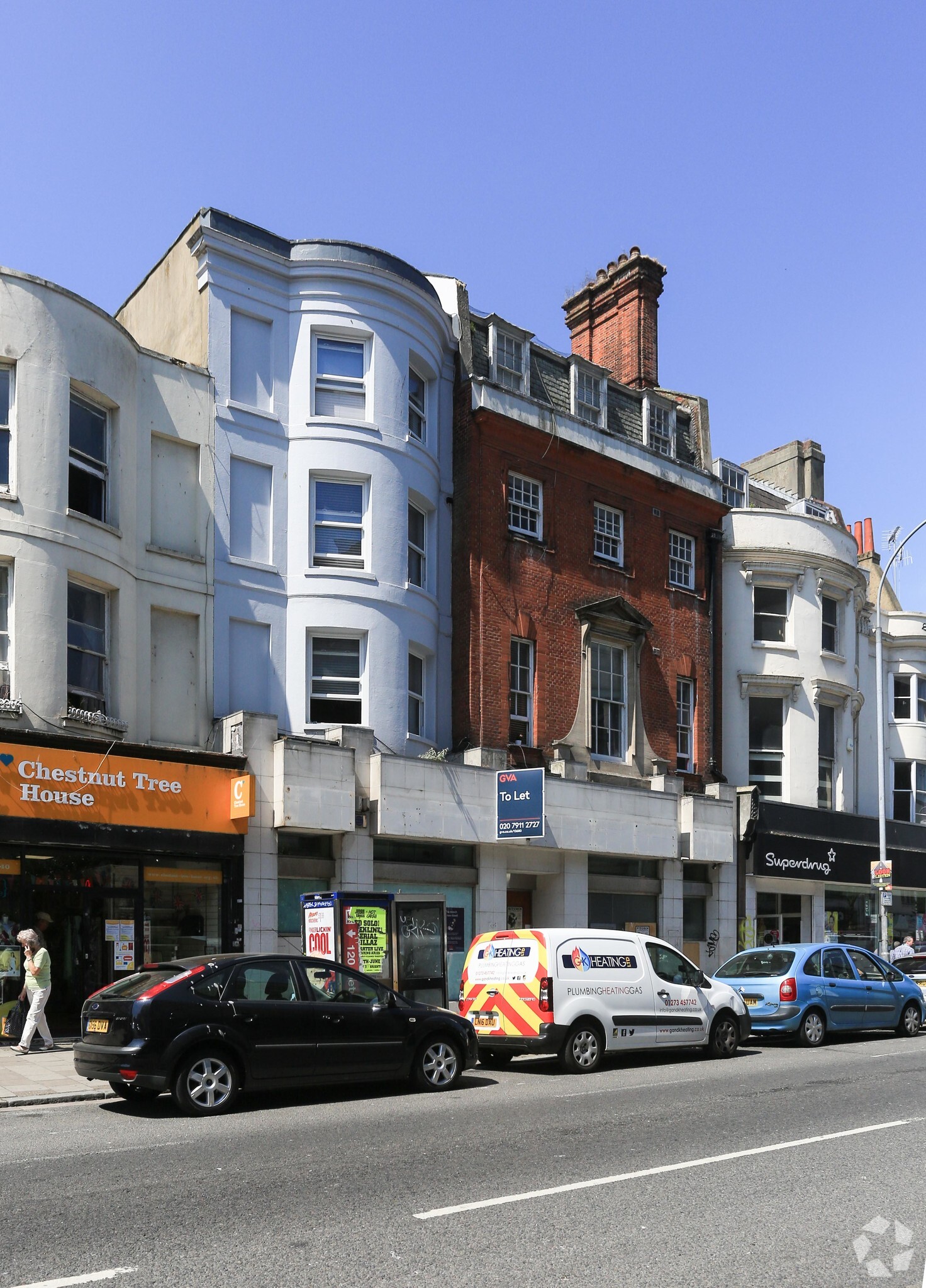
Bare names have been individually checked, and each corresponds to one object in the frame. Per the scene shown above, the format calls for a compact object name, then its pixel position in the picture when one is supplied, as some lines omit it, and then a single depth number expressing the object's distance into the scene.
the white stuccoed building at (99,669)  17.61
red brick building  24.31
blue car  18.77
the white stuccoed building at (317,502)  21.16
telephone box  17.64
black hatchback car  11.46
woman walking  15.99
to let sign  22.12
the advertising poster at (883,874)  26.38
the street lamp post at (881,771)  26.44
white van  15.16
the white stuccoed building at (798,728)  29.39
